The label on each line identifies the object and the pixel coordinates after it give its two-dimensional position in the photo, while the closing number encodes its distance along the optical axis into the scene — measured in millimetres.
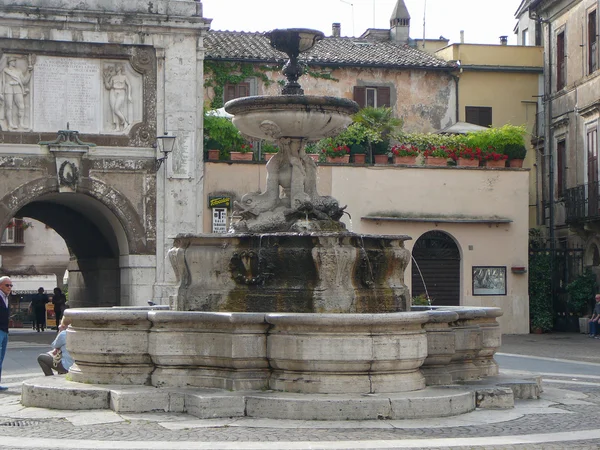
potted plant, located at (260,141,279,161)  30192
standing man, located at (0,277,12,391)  14094
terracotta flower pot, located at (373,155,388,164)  30203
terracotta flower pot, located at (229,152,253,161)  29359
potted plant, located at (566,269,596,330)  30516
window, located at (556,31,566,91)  34562
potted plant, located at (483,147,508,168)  30781
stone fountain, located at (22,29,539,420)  10461
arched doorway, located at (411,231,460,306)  29953
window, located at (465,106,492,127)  36719
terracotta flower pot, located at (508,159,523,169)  31016
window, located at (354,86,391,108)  35531
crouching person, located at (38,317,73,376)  13773
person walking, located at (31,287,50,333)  33969
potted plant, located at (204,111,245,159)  29625
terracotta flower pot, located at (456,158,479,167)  30594
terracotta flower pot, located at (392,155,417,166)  30250
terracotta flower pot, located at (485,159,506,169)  30797
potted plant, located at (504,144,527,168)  31047
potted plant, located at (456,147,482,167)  30609
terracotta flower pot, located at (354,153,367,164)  30047
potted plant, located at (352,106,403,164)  30484
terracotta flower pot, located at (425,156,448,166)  30406
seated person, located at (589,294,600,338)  28692
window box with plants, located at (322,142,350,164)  29875
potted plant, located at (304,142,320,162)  30484
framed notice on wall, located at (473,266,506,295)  30156
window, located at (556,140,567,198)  34281
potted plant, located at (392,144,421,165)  30219
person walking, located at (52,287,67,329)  32406
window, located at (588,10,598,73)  31484
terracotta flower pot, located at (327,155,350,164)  29891
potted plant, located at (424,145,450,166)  30422
